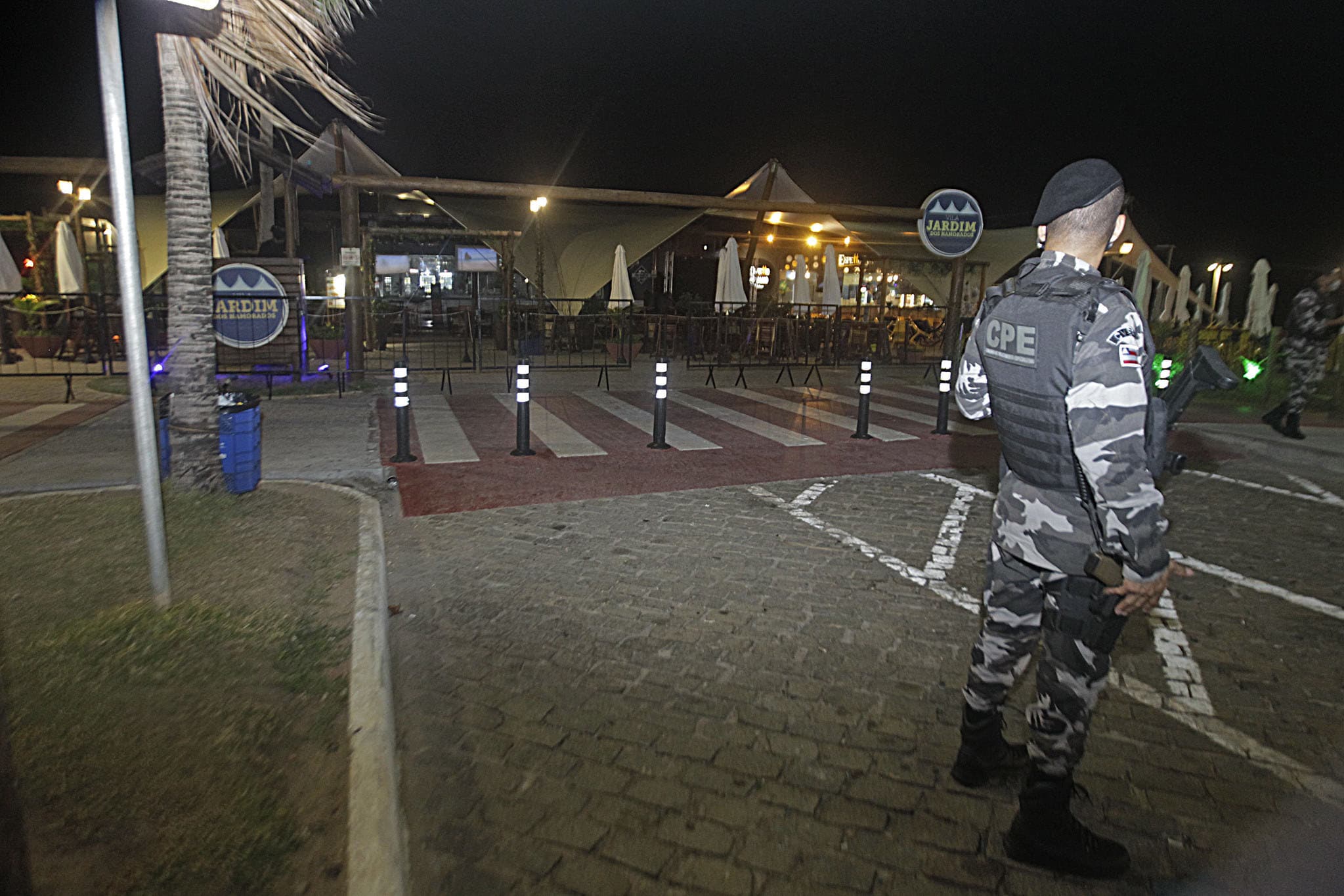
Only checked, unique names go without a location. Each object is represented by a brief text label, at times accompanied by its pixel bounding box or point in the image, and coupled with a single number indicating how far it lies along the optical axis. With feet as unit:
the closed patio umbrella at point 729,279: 69.31
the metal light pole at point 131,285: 11.54
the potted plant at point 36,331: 54.24
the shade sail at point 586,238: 62.28
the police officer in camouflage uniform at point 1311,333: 32.83
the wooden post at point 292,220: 51.78
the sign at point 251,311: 38.17
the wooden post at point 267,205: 51.49
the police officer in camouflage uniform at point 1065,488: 8.02
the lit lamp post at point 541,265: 59.75
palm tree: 18.38
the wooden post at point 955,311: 66.39
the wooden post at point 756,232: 69.01
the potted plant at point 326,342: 56.13
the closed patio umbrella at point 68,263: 53.62
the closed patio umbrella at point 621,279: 61.41
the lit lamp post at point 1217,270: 90.58
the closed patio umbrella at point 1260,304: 67.00
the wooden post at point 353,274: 48.42
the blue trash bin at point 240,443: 20.80
